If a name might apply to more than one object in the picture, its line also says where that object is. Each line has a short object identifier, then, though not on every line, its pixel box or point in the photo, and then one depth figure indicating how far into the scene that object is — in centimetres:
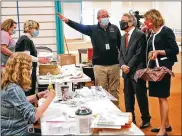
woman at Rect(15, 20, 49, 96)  354
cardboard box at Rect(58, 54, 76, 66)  418
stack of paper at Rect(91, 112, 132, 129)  152
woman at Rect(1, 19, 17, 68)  366
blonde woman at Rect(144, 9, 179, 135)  283
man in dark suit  321
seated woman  178
